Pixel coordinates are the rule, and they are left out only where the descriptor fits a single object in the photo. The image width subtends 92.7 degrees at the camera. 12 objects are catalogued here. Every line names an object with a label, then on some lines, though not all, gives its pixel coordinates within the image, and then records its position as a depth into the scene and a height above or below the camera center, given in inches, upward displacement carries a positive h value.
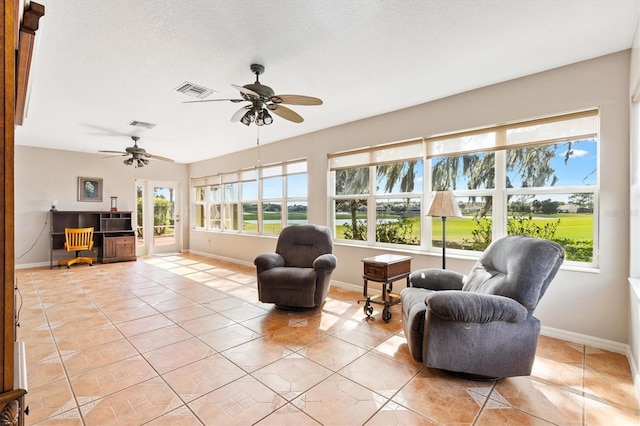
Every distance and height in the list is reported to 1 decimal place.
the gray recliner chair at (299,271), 138.8 -28.4
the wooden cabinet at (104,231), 260.5 -17.9
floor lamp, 126.2 +2.7
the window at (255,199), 227.3 +10.6
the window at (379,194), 163.3 +10.4
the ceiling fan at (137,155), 213.0 +40.4
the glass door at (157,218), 314.5 -7.2
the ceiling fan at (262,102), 106.2 +40.2
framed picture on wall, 274.1 +20.0
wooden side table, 131.6 -27.2
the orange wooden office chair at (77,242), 246.4 -25.3
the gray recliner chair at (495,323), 81.7 -30.3
